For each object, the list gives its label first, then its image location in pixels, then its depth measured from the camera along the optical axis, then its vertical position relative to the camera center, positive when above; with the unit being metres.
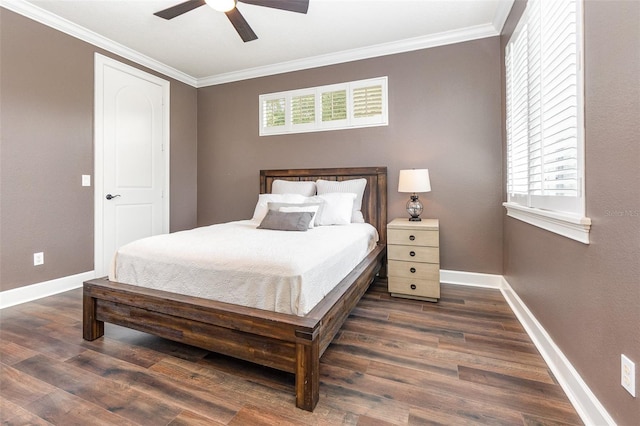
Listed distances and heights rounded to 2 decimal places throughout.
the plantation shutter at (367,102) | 3.54 +1.30
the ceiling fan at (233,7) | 2.23 +1.59
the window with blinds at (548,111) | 1.43 +0.58
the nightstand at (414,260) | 2.70 -0.48
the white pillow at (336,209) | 3.05 +0.00
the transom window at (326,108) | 3.55 +1.31
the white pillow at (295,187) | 3.62 +0.27
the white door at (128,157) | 3.38 +0.66
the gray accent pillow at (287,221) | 2.61 -0.11
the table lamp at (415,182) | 2.97 +0.27
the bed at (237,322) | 1.40 -0.64
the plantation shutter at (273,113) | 4.07 +1.34
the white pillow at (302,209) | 2.81 +0.00
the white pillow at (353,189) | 3.34 +0.24
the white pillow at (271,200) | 3.20 +0.10
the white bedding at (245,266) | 1.55 -0.34
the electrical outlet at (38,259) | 2.84 -0.47
